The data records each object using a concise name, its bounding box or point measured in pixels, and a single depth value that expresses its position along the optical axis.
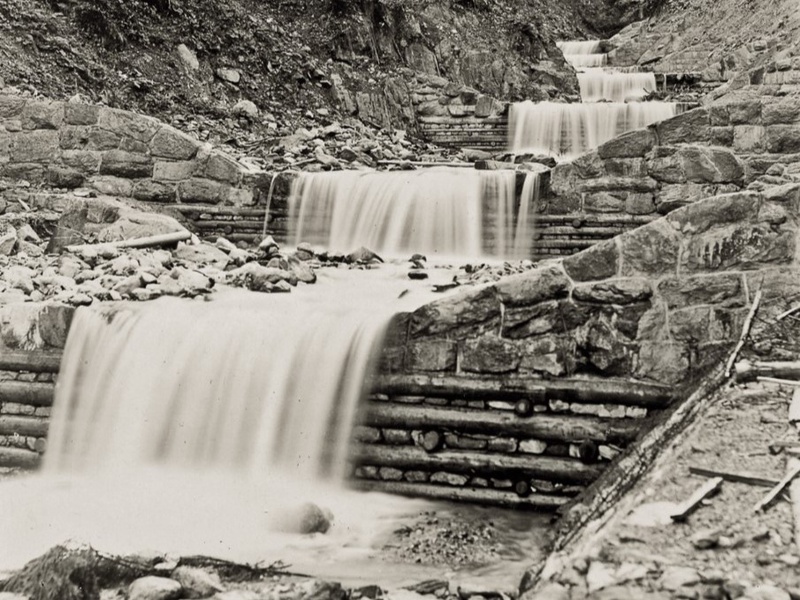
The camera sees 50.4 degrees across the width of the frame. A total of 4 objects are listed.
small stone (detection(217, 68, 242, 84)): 17.52
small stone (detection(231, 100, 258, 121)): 16.61
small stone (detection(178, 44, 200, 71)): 17.30
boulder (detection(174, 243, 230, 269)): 9.58
